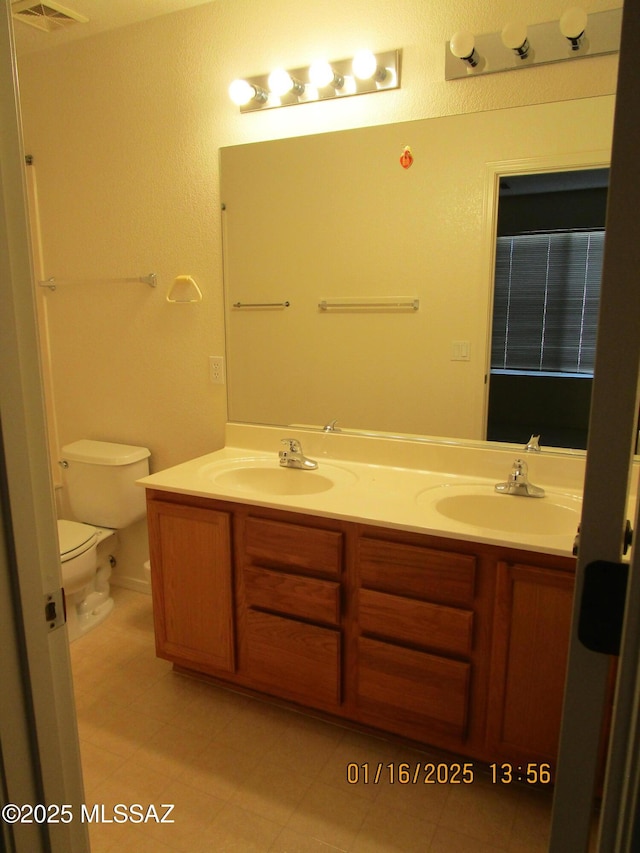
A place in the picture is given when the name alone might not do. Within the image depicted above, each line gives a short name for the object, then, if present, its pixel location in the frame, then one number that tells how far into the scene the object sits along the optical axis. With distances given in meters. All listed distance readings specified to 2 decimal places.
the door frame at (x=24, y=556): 0.74
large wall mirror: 1.91
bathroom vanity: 1.56
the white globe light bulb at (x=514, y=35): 1.72
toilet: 2.61
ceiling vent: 2.18
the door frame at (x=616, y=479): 0.59
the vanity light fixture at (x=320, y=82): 1.98
